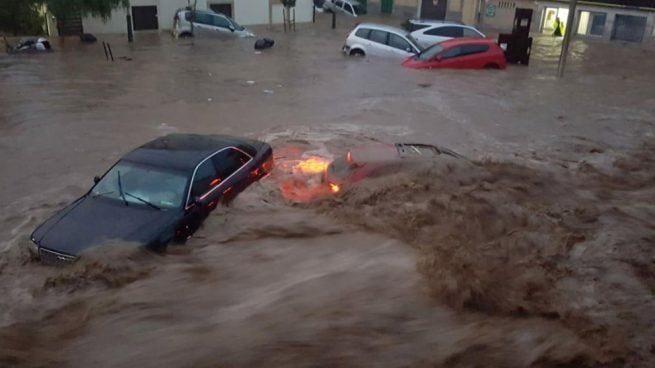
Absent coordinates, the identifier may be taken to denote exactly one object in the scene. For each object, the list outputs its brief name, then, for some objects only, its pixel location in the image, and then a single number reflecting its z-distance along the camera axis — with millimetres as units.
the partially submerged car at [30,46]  21500
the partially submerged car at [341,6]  38938
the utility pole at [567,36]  19875
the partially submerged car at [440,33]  23781
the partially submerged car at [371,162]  8359
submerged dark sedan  6781
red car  19641
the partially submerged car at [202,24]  26625
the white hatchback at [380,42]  21172
